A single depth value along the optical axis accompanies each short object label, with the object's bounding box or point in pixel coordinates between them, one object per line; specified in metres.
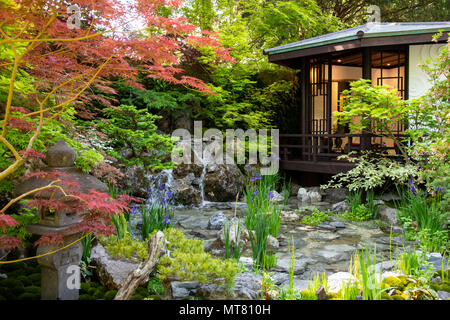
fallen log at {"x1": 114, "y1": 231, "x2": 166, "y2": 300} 2.78
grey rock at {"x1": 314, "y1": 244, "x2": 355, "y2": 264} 4.49
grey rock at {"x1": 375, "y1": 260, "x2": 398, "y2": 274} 3.74
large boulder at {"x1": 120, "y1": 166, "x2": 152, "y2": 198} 7.60
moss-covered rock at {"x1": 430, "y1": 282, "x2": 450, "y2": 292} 3.10
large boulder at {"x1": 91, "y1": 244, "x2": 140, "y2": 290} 3.16
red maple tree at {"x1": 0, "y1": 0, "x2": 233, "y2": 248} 2.41
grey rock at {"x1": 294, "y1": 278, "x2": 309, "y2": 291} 3.24
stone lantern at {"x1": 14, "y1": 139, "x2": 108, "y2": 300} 2.66
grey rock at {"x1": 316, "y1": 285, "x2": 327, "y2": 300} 2.89
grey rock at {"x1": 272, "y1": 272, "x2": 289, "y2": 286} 3.59
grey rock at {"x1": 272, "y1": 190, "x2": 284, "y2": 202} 8.38
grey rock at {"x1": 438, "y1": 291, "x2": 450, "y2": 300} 2.98
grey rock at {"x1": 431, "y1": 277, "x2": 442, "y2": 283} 3.34
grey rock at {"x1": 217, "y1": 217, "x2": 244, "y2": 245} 4.61
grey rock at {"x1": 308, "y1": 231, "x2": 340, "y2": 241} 5.51
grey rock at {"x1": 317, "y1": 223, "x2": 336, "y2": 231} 6.10
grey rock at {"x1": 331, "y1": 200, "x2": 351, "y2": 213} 7.30
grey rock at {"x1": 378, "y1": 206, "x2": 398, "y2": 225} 6.27
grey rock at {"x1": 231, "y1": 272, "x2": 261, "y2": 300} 2.98
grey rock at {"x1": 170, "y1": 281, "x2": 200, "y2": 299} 3.07
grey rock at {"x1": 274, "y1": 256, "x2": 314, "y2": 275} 4.02
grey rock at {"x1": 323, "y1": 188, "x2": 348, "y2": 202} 8.45
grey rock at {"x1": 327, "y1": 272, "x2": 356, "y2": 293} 3.03
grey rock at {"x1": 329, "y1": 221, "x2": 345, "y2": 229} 6.18
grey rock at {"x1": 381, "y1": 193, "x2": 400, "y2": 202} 7.46
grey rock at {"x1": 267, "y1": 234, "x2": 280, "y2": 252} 4.90
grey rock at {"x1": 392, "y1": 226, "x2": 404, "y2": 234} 5.62
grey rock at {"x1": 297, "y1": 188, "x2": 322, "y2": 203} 8.55
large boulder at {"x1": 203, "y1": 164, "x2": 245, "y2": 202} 8.33
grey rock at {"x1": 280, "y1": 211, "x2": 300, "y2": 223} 6.73
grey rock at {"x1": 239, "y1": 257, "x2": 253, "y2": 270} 3.92
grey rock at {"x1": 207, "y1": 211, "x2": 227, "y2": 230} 5.95
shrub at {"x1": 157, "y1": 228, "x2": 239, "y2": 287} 3.02
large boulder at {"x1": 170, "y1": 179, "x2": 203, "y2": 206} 7.93
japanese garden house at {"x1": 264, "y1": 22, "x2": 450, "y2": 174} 7.30
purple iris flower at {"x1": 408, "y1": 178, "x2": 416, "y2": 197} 5.79
